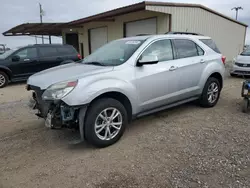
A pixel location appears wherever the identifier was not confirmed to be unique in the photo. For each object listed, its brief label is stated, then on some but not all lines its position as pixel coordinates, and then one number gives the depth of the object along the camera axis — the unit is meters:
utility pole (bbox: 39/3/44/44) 34.32
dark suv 8.90
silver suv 3.24
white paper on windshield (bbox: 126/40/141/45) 4.14
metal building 11.70
